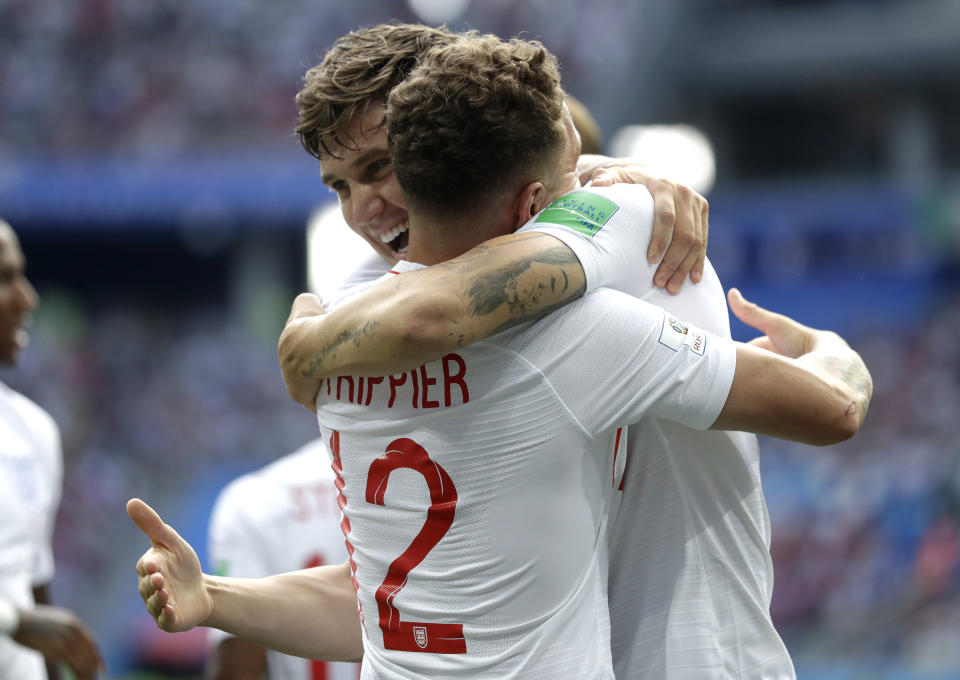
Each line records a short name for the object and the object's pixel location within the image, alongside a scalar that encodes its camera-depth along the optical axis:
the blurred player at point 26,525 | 7.96
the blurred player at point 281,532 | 7.17
